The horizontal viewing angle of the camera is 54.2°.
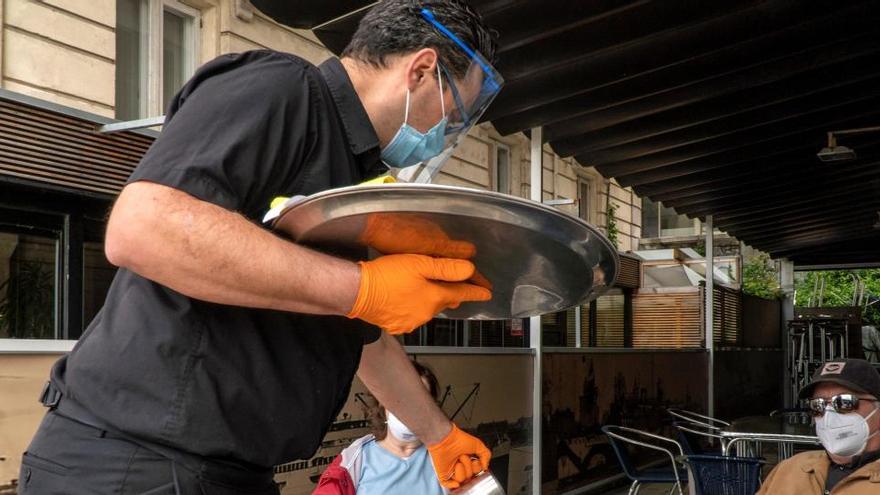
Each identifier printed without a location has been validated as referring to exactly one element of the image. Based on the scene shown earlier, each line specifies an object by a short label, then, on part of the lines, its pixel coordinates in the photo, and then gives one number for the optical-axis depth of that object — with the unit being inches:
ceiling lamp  322.3
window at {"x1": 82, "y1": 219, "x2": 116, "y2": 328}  249.1
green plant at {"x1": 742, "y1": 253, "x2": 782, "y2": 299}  660.1
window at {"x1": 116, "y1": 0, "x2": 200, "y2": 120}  417.7
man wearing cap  169.6
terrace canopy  205.8
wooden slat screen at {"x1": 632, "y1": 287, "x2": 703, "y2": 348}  490.3
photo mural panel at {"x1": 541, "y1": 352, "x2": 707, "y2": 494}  304.0
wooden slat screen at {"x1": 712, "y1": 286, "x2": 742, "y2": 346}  499.8
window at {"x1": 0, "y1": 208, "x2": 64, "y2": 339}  259.9
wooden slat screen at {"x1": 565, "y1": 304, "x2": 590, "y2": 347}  539.5
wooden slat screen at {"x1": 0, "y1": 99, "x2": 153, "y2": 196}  230.8
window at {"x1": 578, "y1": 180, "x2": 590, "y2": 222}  867.4
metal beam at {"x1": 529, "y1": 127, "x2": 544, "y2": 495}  282.0
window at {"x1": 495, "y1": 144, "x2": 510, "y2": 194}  716.0
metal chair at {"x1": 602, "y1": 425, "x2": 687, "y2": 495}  268.1
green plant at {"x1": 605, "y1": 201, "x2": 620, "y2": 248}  875.7
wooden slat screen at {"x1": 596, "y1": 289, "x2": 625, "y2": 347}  527.8
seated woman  159.8
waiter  47.4
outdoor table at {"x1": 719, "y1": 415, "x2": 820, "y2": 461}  239.9
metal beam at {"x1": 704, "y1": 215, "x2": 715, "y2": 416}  464.4
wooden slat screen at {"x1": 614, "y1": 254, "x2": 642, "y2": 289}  506.3
